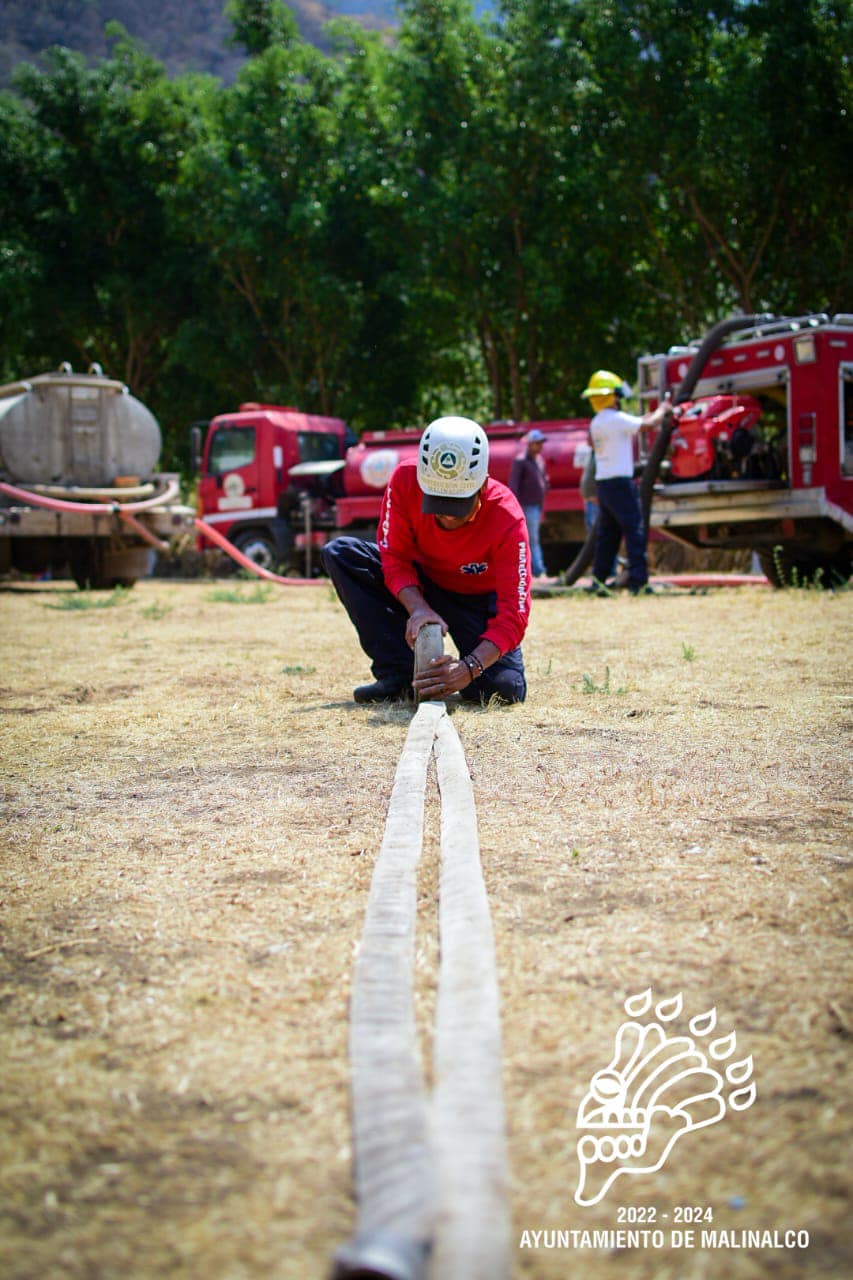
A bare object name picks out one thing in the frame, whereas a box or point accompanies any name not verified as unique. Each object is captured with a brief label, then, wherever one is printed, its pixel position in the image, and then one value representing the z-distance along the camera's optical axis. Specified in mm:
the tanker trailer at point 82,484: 13008
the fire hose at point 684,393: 11000
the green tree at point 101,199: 27125
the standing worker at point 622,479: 10641
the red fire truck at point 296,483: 17359
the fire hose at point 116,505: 12820
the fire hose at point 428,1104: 1385
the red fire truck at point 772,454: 10414
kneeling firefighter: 4520
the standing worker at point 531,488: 13633
